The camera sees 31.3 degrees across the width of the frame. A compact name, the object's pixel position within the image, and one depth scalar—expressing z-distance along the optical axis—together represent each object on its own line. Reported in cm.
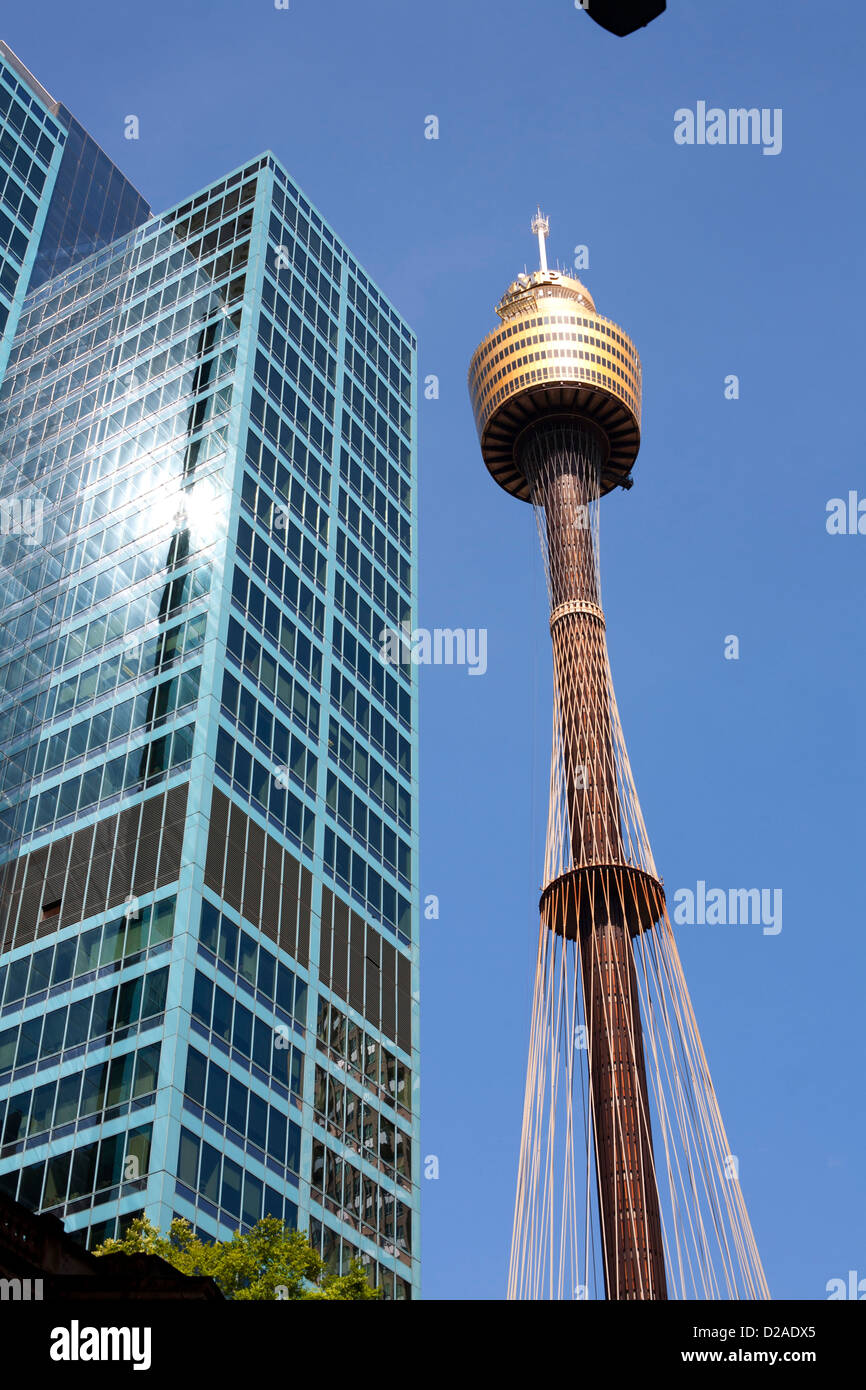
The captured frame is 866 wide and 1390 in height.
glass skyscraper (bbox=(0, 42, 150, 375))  8788
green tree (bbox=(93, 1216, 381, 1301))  3650
